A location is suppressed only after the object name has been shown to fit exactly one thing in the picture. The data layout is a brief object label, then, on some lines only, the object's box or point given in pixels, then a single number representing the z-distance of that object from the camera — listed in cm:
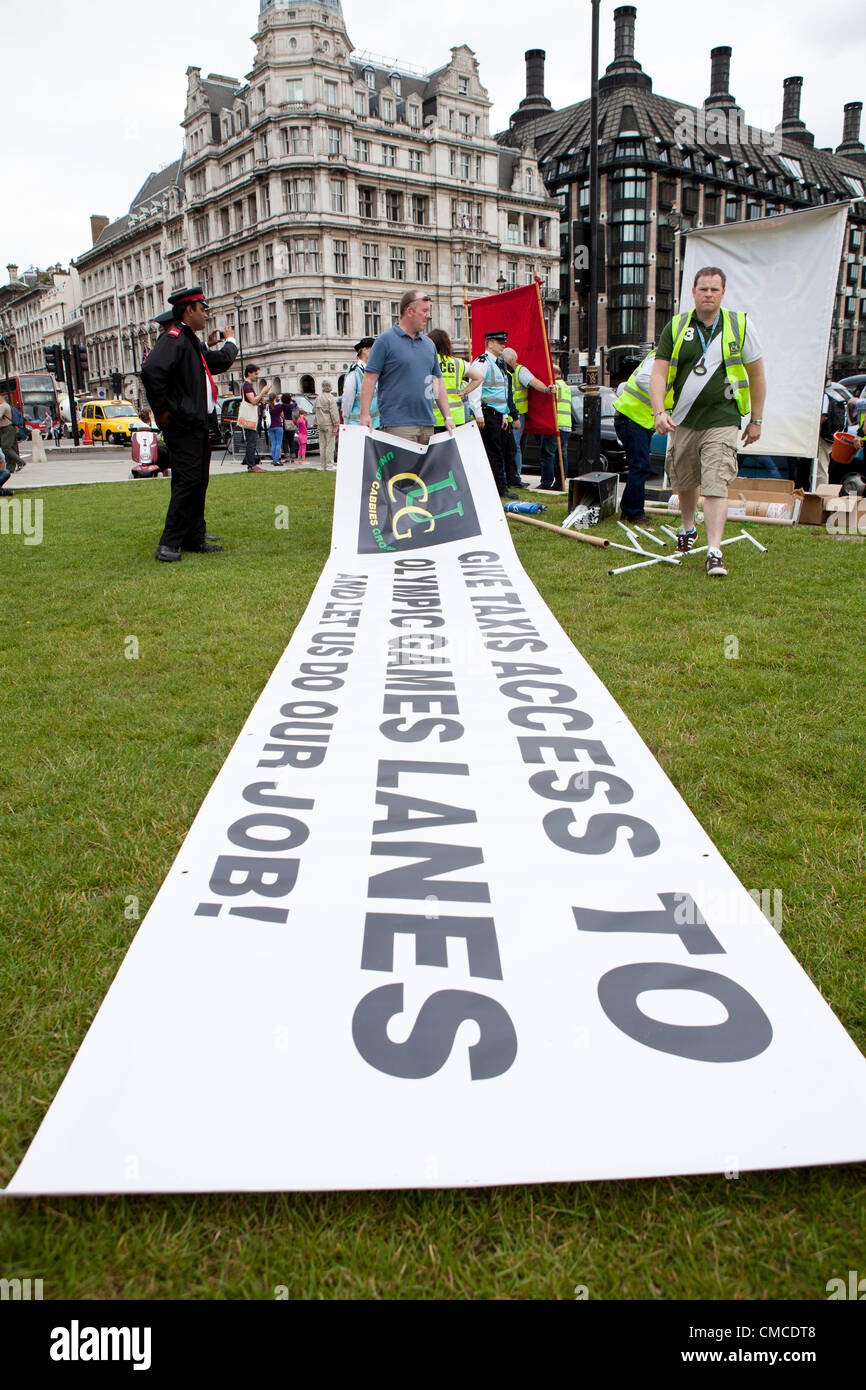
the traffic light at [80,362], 3378
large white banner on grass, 160
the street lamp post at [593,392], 1177
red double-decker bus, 5369
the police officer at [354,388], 1107
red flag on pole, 1141
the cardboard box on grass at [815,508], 902
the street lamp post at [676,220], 7534
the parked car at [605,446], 1521
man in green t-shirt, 642
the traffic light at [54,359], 3931
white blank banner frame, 953
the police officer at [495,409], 1059
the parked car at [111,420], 4178
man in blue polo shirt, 734
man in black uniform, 723
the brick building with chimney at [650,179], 7469
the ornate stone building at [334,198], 6112
